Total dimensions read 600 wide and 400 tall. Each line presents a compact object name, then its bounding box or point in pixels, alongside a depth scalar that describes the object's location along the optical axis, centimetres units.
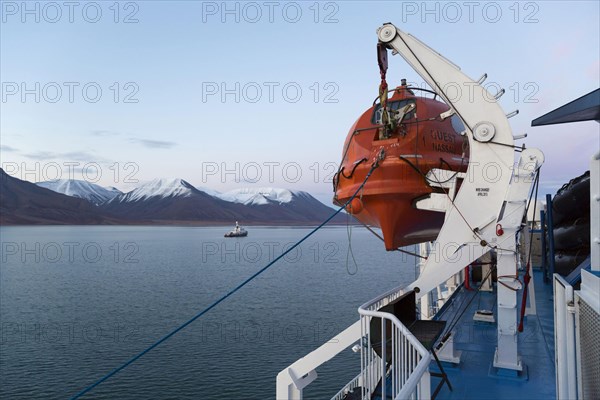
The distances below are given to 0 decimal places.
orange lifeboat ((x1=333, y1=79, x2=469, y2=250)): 797
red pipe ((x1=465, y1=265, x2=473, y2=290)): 1404
